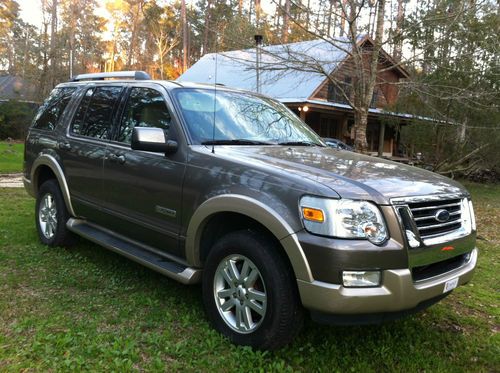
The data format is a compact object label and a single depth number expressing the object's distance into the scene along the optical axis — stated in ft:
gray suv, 9.19
